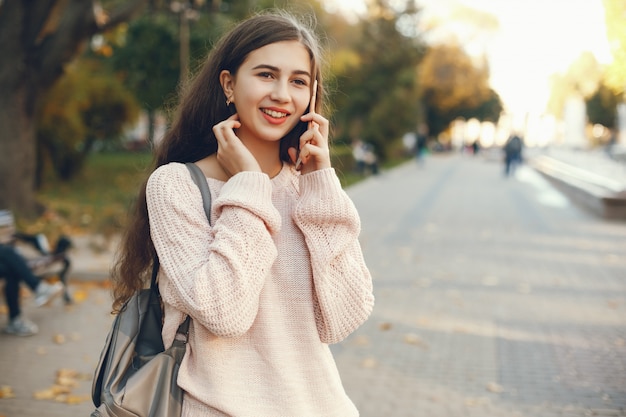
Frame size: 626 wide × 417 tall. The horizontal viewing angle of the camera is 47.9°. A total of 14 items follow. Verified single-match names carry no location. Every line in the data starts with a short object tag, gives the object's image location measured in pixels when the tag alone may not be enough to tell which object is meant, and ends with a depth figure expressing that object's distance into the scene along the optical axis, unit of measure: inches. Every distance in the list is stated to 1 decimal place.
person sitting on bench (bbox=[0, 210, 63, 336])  251.4
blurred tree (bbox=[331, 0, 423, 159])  1510.8
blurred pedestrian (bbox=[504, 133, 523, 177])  1159.6
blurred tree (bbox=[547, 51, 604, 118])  2564.0
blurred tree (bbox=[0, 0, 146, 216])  490.6
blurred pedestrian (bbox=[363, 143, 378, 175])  1141.1
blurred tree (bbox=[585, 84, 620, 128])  2775.6
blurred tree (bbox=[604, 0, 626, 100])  749.3
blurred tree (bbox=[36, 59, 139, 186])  829.2
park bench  277.6
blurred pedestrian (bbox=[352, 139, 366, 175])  1156.1
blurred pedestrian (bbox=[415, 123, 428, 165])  1604.3
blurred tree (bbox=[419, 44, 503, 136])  2268.7
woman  69.6
